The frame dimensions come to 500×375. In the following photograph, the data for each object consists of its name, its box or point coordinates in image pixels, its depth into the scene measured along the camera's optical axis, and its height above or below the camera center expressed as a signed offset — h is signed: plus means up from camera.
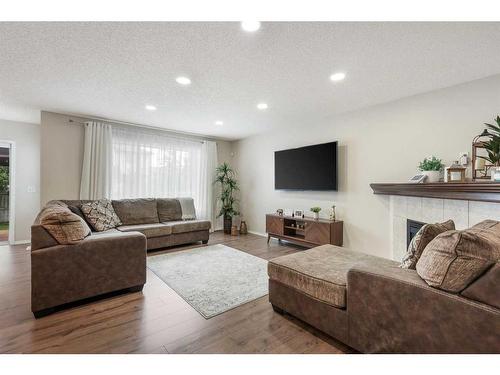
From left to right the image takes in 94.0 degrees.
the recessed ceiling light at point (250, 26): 1.72 +1.24
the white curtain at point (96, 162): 4.22 +0.51
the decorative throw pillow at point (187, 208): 4.86 -0.40
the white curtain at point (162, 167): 4.64 +0.49
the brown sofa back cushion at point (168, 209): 4.60 -0.39
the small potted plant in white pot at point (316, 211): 4.10 -0.38
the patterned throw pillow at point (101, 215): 3.54 -0.40
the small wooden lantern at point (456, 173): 2.44 +0.18
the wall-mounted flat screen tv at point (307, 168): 3.97 +0.41
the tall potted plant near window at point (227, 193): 5.66 -0.09
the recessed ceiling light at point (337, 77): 2.53 +1.26
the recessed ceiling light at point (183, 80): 2.66 +1.28
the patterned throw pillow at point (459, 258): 1.10 -0.34
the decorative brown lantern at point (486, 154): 2.22 +0.37
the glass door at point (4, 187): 4.75 +0.05
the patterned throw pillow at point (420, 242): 1.55 -0.35
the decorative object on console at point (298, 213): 4.33 -0.44
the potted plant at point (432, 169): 2.76 +0.25
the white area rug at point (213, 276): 2.29 -1.07
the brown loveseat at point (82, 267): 1.96 -0.72
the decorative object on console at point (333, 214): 3.99 -0.42
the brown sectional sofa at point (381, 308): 1.10 -0.69
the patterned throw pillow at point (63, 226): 2.03 -0.33
